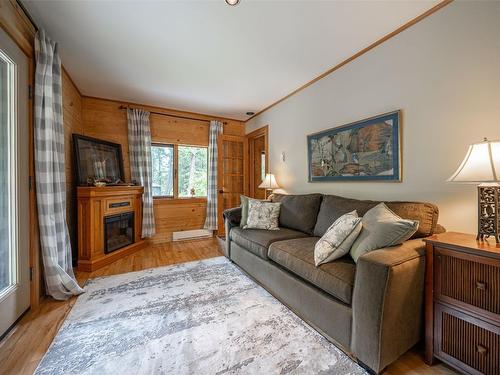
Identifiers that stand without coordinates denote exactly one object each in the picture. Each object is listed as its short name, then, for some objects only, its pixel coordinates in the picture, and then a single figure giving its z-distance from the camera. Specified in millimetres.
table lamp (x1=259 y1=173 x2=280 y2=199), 3777
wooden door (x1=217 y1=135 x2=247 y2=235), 4609
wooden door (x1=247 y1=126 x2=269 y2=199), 4953
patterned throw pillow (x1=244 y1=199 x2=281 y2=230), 2857
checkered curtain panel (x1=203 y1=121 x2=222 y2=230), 4559
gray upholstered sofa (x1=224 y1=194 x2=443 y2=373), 1226
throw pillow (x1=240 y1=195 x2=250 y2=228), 3023
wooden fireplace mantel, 2869
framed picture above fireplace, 3113
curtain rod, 3883
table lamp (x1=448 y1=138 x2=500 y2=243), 1230
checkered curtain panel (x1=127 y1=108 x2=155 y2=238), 3881
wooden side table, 1131
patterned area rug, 1331
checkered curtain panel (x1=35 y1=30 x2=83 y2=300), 1999
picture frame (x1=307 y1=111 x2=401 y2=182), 2152
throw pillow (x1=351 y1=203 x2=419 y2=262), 1420
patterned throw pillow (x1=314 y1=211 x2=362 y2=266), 1643
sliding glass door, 1694
